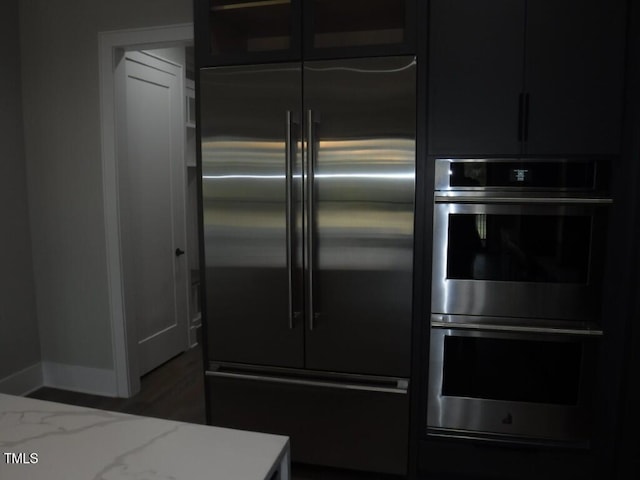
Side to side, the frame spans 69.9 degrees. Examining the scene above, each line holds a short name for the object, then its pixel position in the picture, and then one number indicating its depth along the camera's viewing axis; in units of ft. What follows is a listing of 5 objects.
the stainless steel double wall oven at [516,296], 6.52
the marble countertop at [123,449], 3.04
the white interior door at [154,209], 10.75
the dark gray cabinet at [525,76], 6.25
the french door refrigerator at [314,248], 6.81
